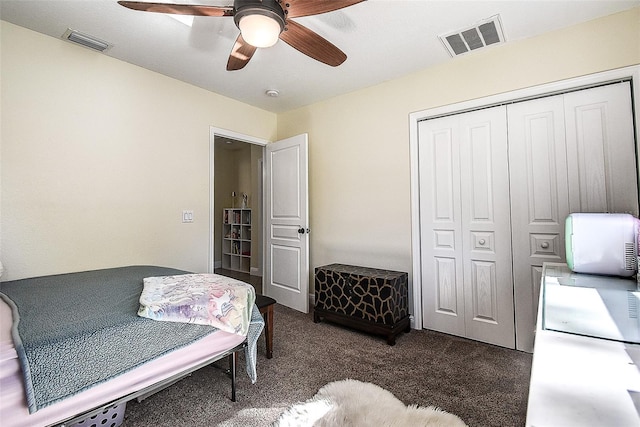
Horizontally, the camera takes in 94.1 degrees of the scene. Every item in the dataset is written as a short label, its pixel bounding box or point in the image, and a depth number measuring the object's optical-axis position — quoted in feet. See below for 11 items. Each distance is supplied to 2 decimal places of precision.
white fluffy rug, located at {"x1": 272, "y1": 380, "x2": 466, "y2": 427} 4.65
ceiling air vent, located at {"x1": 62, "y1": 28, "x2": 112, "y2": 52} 7.45
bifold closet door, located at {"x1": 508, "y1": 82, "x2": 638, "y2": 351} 6.77
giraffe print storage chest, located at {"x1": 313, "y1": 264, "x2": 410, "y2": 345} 8.53
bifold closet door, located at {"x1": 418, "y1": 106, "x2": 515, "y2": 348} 8.21
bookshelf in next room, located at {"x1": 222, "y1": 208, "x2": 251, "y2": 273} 19.26
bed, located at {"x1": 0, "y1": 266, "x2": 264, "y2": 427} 3.30
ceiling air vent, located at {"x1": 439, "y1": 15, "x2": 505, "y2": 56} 7.21
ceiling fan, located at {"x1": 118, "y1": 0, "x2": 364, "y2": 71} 5.12
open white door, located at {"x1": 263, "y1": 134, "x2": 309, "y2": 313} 11.41
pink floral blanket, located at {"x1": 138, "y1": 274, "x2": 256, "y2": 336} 4.70
